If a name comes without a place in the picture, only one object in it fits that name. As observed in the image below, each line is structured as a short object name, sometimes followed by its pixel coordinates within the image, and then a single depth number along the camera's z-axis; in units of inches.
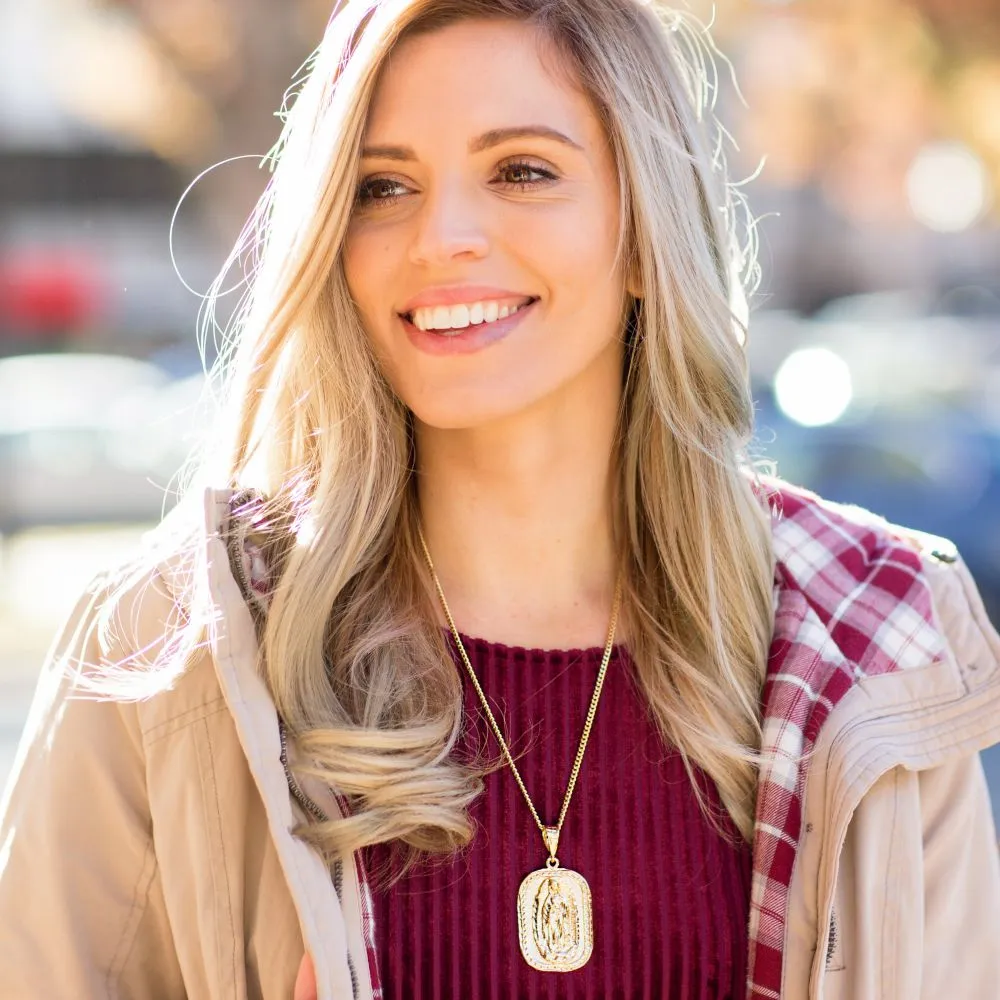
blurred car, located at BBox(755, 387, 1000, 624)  302.0
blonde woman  88.2
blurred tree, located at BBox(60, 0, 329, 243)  485.8
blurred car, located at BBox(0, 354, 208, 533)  422.3
